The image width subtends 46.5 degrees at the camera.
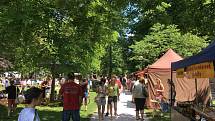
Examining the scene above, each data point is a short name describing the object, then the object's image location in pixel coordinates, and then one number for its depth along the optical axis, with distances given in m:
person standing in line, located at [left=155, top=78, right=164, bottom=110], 11.55
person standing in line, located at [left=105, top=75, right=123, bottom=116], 9.88
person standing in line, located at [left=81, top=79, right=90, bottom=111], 9.72
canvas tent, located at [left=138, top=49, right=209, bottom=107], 12.90
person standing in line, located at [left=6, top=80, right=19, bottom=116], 9.77
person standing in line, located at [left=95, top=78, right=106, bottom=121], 8.90
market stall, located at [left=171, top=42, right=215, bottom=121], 4.31
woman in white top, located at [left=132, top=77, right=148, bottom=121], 9.26
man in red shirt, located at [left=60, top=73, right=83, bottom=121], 6.95
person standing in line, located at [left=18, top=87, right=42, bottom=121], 3.12
